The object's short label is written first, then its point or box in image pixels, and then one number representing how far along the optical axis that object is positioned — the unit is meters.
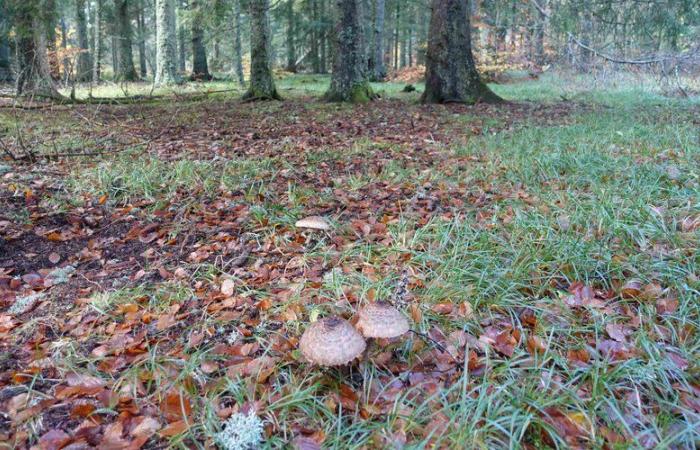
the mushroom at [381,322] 1.73
